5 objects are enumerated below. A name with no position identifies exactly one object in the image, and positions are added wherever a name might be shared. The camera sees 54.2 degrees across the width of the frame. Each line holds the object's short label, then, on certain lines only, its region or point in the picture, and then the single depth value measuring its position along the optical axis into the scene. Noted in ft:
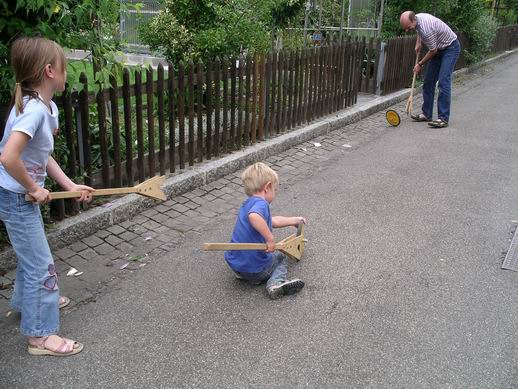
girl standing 8.07
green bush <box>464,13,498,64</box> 45.95
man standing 26.73
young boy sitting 11.03
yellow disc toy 27.12
